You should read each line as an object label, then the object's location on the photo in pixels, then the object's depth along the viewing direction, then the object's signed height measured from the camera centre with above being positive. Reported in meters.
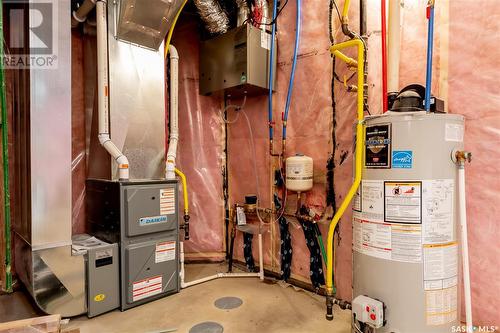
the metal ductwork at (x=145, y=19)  2.12 +1.08
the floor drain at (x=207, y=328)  1.80 -1.03
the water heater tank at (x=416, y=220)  1.38 -0.28
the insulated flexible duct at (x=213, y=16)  2.54 +1.31
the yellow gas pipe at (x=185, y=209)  2.46 -0.39
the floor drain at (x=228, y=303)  2.10 -1.03
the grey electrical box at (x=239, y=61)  2.49 +0.90
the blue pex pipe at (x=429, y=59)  1.46 +0.51
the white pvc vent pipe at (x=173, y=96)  2.61 +0.60
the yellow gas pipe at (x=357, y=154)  1.57 +0.04
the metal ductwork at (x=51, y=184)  1.86 -0.13
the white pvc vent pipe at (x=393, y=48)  1.69 +0.65
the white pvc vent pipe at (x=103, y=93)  2.12 +0.52
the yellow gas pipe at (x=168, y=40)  2.50 +1.05
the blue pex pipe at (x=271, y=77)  2.56 +0.74
